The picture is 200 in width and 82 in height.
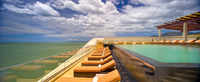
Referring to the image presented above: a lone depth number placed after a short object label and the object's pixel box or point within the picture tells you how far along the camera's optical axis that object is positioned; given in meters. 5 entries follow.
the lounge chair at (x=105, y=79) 2.57
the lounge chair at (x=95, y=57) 6.77
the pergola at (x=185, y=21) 10.63
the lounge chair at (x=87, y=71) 3.96
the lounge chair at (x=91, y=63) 5.20
